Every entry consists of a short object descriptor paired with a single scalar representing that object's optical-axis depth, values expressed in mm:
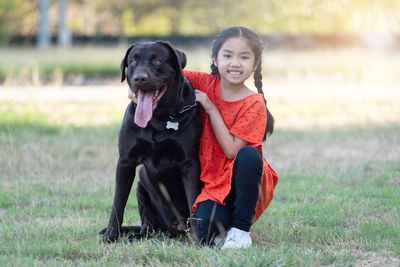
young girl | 6660
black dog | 6582
